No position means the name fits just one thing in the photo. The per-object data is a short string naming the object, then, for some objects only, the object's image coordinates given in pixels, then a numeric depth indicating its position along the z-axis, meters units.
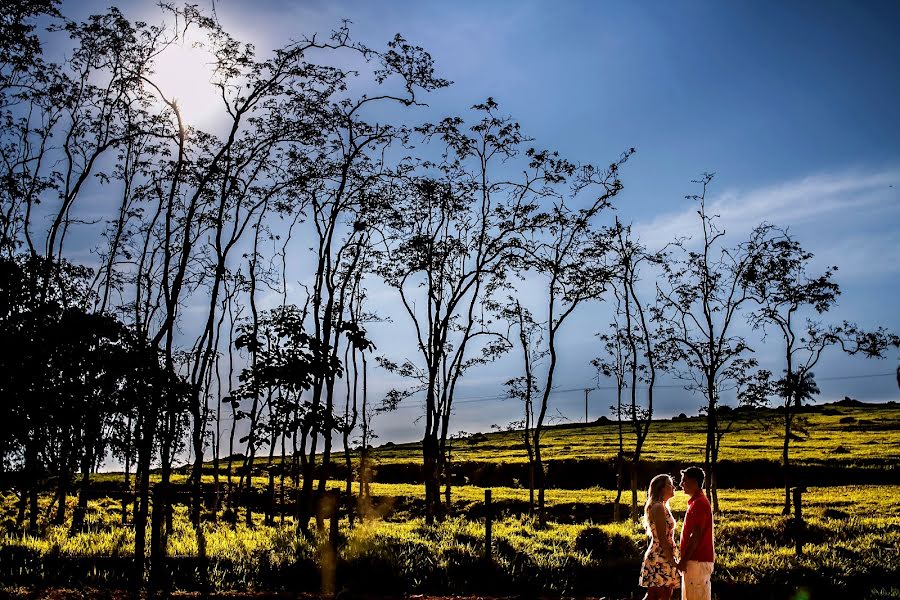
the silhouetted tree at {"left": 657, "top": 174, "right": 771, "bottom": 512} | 41.16
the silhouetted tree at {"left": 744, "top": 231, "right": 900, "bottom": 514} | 42.47
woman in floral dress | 11.32
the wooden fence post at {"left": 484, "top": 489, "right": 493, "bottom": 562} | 17.91
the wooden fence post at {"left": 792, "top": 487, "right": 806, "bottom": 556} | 20.03
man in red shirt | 10.97
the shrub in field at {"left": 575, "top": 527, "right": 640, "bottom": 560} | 19.25
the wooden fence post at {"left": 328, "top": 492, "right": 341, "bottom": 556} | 17.01
